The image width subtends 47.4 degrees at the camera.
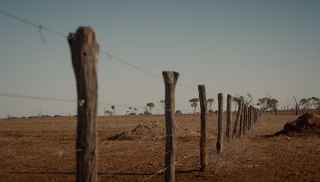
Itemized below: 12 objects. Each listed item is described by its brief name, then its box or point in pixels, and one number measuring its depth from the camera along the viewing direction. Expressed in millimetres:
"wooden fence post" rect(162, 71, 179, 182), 6816
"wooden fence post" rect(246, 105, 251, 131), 26241
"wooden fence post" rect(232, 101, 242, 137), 18816
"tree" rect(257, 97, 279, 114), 117375
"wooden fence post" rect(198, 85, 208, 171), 9336
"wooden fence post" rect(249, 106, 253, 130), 27834
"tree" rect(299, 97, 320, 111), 124625
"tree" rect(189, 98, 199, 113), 128775
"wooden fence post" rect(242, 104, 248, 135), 22041
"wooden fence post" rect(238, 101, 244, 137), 19662
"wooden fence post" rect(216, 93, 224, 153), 11270
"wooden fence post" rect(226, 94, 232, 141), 13812
